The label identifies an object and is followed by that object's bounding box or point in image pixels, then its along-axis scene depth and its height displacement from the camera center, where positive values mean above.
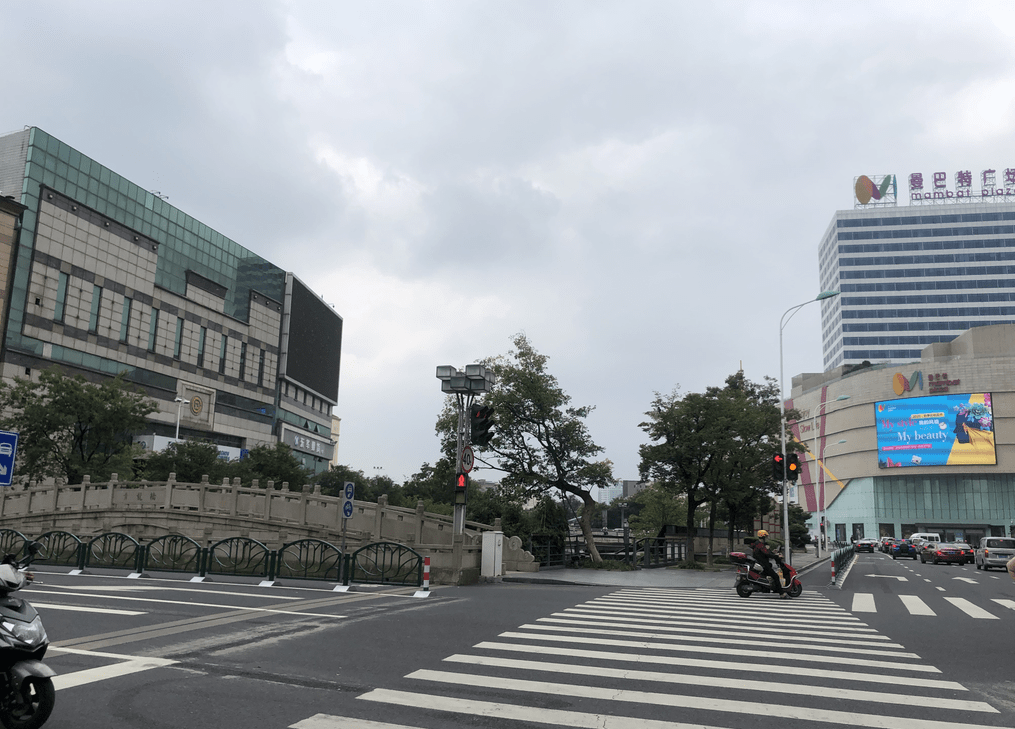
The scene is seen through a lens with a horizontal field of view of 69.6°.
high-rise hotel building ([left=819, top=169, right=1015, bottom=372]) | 126.81 +42.04
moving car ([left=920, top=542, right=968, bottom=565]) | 40.78 -2.38
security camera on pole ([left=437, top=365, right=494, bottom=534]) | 18.34 +2.03
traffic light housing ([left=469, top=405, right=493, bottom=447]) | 18.20 +1.70
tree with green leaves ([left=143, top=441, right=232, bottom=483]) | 48.75 +1.40
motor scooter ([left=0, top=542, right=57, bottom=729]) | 5.41 -1.42
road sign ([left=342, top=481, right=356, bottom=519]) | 20.02 -0.22
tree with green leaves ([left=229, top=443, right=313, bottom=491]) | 58.61 +1.78
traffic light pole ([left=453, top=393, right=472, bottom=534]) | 19.69 +0.03
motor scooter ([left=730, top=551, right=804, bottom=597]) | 16.88 -1.73
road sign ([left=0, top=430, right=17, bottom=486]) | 10.42 +0.34
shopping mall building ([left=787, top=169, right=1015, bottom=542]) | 93.06 +18.43
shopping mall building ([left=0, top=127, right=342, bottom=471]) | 59.66 +18.00
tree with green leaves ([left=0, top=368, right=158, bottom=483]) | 37.53 +3.04
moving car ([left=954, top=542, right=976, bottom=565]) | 41.53 -2.29
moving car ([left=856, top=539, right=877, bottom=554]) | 70.56 -3.66
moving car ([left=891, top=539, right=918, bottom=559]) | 55.50 -3.02
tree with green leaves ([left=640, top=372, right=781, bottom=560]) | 31.88 +2.34
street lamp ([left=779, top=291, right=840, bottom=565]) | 25.58 -0.53
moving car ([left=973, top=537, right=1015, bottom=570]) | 32.78 -1.77
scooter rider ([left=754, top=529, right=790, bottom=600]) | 16.83 -1.27
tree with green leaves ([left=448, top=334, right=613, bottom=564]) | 28.44 +2.39
